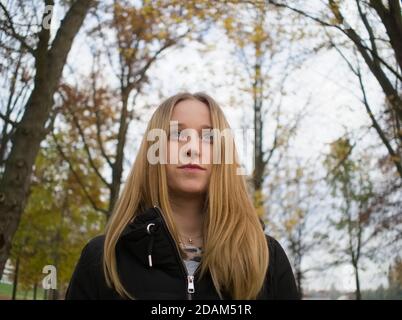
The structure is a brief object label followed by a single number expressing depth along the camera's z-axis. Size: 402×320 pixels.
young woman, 1.80
